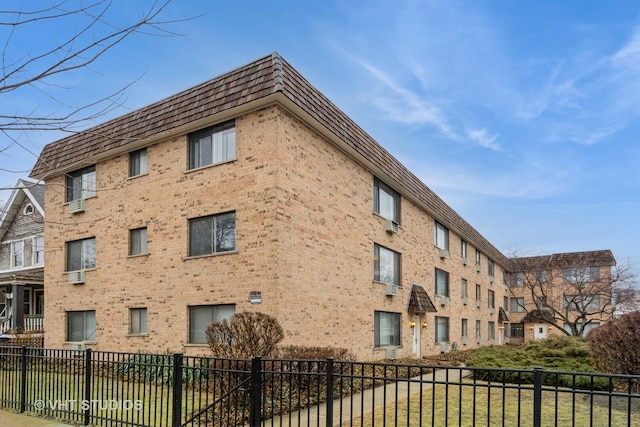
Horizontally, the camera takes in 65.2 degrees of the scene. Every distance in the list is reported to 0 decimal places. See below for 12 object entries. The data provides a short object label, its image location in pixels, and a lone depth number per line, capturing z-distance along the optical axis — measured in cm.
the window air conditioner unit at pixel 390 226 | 1883
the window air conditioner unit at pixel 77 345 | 1665
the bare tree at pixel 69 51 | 383
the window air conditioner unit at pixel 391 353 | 1812
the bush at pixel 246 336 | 966
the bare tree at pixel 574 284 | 3694
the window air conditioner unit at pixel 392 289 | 1859
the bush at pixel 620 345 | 1038
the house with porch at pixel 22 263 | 2306
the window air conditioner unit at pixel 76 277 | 1714
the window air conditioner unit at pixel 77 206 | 1753
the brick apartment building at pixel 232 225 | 1300
